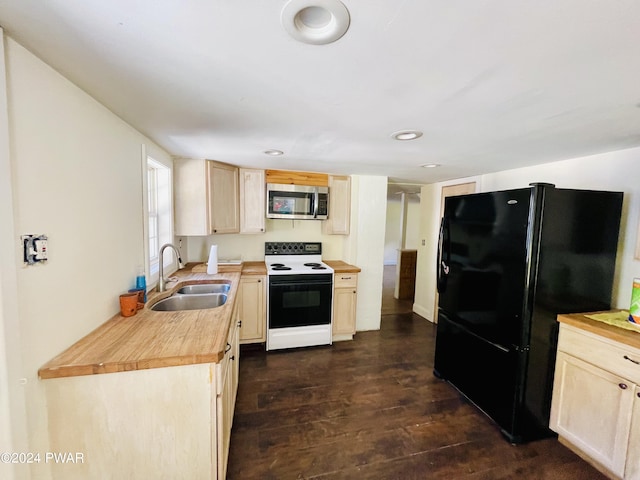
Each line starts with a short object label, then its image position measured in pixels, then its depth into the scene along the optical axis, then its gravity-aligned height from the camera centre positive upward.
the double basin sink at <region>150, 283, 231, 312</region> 2.11 -0.69
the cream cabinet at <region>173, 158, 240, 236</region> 2.71 +0.23
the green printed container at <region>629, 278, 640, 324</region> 1.65 -0.48
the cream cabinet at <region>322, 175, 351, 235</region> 3.43 +0.21
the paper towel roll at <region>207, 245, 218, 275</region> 2.76 -0.48
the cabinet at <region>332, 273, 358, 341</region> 3.26 -1.05
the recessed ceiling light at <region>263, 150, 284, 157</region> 2.29 +0.59
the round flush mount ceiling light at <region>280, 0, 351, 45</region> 0.70 +0.57
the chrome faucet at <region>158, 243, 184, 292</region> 2.09 -0.50
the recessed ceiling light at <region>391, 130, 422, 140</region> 1.70 +0.59
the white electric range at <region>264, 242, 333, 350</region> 2.94 -1.00
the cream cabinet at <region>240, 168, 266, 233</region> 3.16 +0.23
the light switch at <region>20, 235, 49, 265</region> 0.95 -0.14
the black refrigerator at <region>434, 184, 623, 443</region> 1.74 -0.40
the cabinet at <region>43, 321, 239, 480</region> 1.08 -0.92
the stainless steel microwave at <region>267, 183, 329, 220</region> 3.18 +0.22
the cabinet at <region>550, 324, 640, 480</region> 1.47 -1.07
